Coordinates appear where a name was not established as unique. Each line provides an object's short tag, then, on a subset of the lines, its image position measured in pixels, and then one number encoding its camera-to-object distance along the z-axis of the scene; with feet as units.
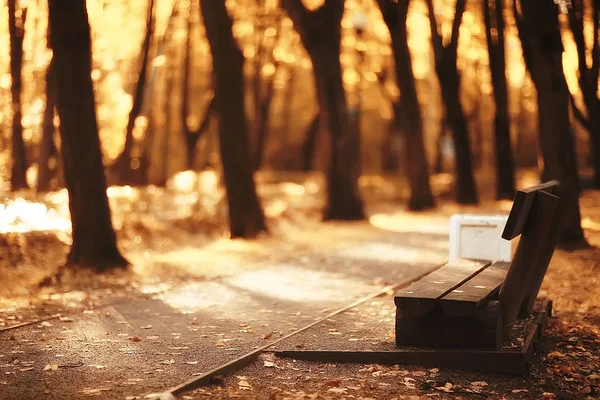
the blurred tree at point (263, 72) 88.69
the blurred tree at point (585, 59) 49.90
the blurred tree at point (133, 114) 76.79
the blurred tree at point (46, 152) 69.87
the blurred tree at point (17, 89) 58.54
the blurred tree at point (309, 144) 112.76
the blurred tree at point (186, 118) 88.00
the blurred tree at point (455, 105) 78.12
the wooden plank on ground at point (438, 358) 22.36
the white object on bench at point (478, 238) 31.71
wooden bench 22.16
